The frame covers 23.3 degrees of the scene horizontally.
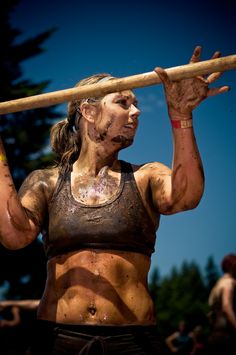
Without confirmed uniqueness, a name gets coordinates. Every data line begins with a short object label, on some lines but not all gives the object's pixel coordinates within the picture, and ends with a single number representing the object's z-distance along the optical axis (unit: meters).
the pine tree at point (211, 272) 67.18
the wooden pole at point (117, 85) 2.58
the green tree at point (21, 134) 15.43
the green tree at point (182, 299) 53.94
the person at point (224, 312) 5.87
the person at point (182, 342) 12.38
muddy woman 2.72
